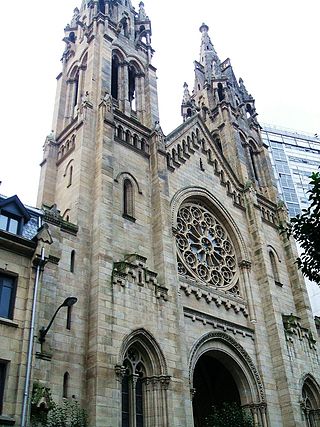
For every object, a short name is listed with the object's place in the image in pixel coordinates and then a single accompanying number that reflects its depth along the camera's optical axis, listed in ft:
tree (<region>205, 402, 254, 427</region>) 70.90
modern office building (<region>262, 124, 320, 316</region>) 227.61
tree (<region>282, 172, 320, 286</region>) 43.96
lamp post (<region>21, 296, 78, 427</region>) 49.75
